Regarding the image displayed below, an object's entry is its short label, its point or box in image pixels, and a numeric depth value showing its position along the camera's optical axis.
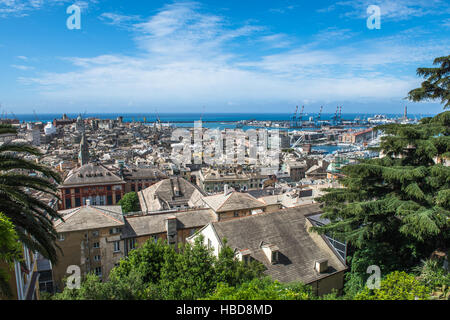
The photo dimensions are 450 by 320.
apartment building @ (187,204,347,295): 21.20
